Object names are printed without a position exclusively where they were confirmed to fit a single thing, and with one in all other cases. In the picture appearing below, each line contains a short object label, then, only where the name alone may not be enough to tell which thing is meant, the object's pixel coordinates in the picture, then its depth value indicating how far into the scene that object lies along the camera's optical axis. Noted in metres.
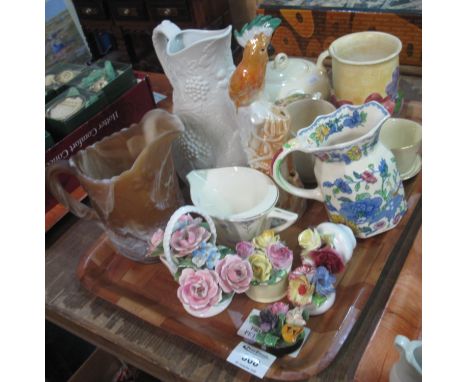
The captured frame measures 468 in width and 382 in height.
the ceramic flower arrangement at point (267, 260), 0.61
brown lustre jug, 0.64
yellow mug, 0.80
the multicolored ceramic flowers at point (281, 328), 0.57
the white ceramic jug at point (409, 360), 0.45
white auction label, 0.56
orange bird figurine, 0.67
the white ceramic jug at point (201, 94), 0.70
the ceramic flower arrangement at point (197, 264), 0.60
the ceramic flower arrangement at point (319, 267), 0.59
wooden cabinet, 1.62
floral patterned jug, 0.63
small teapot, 0.85
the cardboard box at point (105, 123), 0.92
